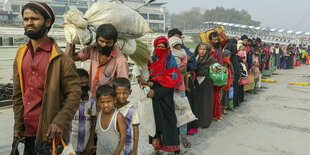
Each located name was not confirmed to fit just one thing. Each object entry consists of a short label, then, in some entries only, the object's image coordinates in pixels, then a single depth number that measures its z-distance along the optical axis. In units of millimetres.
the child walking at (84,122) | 2406
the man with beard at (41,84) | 1689
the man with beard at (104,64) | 2277
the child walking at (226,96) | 5219
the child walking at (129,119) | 2396
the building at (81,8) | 47319
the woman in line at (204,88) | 4387
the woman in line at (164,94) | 3000
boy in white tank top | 2213
